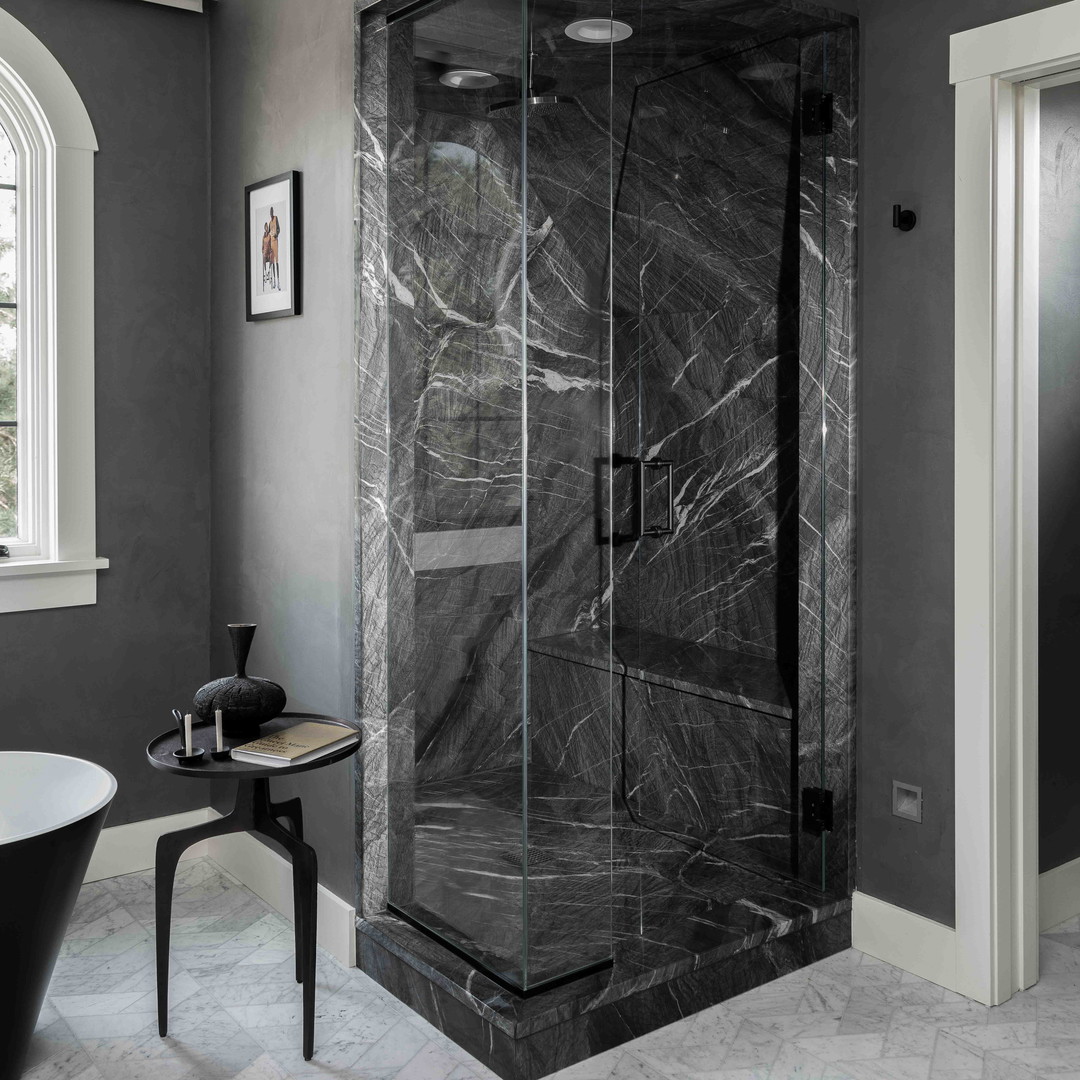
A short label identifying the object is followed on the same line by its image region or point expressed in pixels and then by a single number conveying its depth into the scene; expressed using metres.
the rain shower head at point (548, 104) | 2.20
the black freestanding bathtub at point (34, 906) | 2.13
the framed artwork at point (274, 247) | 2.93
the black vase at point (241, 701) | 2.45
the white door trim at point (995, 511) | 2.48
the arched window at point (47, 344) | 3.15
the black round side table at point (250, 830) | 2.28
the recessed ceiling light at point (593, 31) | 2.20
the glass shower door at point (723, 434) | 2.81
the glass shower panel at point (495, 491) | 2.26
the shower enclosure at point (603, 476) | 2.28
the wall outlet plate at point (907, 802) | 2.71
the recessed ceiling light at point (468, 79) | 2.32
